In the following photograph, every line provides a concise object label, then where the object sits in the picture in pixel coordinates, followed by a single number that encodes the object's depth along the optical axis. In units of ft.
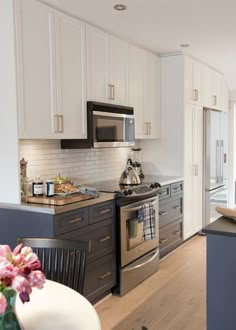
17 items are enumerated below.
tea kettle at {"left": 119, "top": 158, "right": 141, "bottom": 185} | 12.84
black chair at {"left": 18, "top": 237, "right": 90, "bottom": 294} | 5.74
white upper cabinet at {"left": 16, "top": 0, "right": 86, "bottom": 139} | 9.09
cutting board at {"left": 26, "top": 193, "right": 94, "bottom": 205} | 9.13
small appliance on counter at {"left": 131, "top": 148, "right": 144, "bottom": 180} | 15.21
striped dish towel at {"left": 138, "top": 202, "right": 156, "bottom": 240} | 11.76
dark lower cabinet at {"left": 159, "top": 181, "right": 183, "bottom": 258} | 13.88
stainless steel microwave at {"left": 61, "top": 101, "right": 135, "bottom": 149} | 11.24
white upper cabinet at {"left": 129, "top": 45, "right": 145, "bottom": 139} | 13.67
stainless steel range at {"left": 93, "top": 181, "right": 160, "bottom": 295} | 10.95
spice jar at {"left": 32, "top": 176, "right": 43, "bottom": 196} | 9.96
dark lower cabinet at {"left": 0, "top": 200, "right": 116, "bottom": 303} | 8.83
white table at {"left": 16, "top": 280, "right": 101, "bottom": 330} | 4.17
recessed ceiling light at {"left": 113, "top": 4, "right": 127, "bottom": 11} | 9.91
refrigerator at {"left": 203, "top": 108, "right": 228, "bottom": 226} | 17.39
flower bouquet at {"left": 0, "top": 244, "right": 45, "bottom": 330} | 3.37
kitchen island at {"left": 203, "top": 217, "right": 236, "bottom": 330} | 7.09
